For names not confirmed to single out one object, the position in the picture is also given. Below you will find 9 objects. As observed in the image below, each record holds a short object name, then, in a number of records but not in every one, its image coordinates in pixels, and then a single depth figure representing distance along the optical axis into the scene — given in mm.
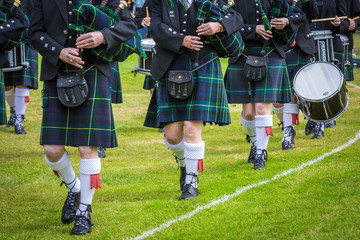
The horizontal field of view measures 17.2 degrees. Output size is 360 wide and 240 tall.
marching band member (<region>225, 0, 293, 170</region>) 10949
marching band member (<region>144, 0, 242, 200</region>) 8802
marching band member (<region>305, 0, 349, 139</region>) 15769
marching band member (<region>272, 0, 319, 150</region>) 12980
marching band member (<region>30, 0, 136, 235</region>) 7574
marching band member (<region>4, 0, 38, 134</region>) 15364
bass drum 11433
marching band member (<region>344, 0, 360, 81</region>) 16859
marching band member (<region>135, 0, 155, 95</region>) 15032
